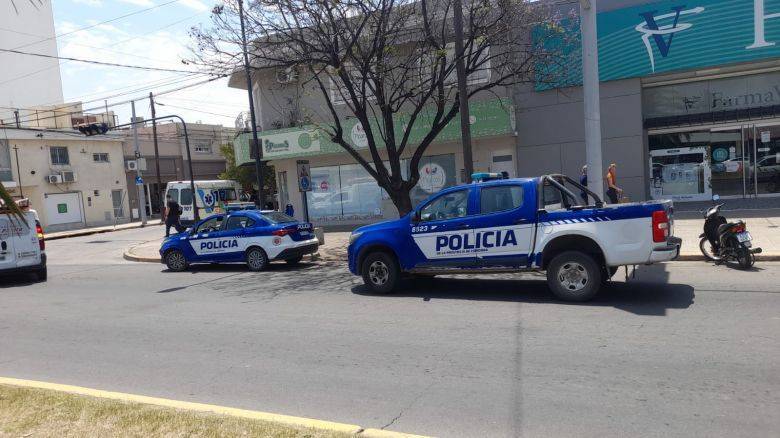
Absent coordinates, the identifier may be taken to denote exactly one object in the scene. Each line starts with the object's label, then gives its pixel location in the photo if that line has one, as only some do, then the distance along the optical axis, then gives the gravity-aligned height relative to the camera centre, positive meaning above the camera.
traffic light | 25.44 +3.48
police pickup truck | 7.63 -0.96
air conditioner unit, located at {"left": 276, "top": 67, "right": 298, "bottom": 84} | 15.52 +3.30
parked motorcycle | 9.59 -1.48
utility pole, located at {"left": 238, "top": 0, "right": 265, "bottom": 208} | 16.95 +1.01
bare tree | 13.54 +3.61
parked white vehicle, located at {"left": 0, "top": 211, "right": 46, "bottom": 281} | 13.50 -0.91
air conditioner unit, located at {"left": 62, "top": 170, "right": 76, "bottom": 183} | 37.19 +2.06
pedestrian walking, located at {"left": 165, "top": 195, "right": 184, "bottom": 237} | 21.62 -0.60
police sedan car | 13.57 -1.18
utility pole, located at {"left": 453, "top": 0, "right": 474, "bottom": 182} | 12.72 +1.50
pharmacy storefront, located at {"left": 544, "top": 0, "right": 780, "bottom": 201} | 16.42 +2.30
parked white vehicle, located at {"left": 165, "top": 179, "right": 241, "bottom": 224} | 29.95 +0.07
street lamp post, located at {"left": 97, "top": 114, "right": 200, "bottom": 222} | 26.45 -0.37
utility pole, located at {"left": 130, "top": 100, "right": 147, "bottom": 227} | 35.75 +0.57
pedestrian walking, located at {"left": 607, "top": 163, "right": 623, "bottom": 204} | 15.30 -0.60
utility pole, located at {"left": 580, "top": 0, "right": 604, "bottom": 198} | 11.66 +1.45
